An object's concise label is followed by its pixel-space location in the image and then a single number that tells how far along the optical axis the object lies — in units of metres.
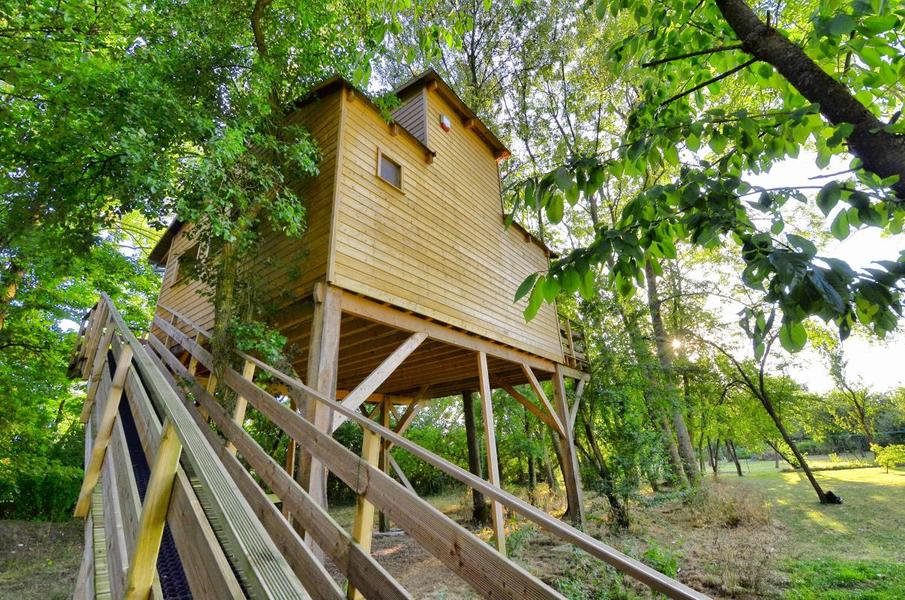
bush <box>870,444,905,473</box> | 13.66
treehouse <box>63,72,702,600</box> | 1.11
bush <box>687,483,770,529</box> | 8.54
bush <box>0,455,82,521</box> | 8.75
